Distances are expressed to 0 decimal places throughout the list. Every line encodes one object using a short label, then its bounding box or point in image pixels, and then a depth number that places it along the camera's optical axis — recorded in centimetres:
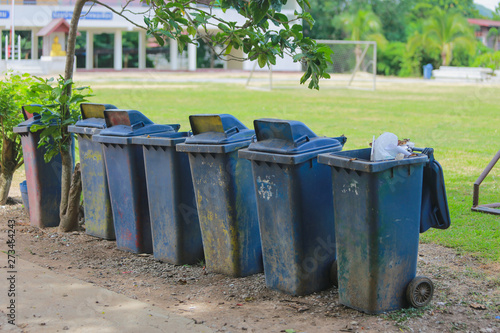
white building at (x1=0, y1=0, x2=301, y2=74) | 4356
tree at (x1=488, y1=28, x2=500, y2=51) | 5781
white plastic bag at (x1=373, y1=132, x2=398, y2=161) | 413
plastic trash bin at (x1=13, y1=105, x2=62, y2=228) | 650
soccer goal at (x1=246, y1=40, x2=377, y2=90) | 3373
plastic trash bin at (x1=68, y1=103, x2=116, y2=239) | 598
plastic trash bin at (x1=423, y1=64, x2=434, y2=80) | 4784
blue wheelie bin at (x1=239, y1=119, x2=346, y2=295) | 425
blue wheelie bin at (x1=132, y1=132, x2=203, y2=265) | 510
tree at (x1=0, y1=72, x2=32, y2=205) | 738
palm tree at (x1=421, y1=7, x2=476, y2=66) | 5041
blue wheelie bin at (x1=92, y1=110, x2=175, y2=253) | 548
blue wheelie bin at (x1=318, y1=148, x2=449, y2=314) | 385
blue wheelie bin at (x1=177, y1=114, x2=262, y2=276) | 472
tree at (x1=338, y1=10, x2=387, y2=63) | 5341
